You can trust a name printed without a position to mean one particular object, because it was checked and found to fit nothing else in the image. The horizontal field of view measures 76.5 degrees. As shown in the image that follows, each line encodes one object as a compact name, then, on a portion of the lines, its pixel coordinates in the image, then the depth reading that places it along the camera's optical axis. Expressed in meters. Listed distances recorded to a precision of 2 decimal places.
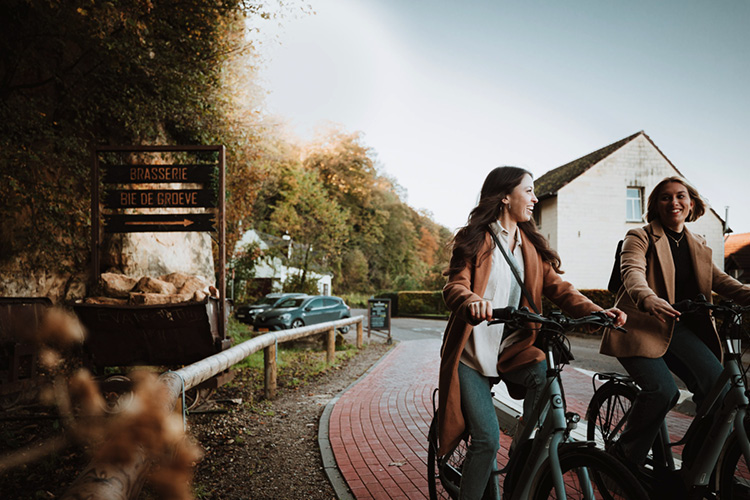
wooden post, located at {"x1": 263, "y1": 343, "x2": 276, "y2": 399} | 6.52
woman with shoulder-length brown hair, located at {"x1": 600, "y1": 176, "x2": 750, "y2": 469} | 2.67
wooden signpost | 6.95
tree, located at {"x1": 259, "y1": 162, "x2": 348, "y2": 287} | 32.16
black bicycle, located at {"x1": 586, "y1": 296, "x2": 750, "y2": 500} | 2.29
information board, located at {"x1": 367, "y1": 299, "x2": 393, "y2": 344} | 15.05
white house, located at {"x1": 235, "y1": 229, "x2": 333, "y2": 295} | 31.98
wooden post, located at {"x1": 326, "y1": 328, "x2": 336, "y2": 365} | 9.72
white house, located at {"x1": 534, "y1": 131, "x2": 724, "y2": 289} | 24.08
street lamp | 31.24
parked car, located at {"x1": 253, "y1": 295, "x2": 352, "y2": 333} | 16.59
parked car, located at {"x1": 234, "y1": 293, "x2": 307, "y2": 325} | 19.02
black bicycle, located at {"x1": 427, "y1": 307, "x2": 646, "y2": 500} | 1.80
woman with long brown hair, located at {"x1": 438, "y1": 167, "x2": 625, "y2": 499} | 2.27
